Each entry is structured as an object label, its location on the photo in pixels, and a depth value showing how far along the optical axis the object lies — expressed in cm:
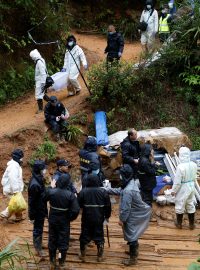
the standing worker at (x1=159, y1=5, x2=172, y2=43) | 1688
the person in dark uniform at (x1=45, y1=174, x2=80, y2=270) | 890
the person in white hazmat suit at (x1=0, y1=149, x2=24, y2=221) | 1054
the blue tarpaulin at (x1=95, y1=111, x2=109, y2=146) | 1368
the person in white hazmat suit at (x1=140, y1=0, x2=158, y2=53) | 1631
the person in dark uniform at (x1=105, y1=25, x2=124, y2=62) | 1508
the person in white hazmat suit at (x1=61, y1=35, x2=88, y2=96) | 1467
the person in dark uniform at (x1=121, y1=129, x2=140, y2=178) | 1166
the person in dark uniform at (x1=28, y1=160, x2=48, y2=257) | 945
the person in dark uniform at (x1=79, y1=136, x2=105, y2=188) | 1058
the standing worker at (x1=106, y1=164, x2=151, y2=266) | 924
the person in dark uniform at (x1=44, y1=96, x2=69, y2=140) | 1322
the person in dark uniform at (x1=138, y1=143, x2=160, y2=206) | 1081
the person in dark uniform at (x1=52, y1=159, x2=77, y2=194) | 961
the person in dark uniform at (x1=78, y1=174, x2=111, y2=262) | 913
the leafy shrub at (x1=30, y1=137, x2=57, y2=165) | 1312
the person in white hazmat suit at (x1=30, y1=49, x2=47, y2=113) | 1406
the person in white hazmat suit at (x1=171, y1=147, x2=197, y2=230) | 1070
